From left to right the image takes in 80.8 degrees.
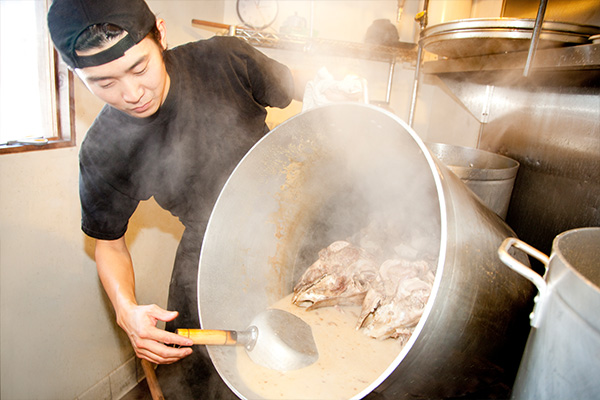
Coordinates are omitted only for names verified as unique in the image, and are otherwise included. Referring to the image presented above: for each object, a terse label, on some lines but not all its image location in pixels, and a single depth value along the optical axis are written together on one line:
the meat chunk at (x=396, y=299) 1.05
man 0.97
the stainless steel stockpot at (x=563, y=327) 0.53
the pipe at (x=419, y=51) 1.66
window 1.46
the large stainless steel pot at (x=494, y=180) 1.25
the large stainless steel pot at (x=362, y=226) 0.69
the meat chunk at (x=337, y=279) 1.25
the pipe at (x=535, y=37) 1.06
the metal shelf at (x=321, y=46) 2.35
